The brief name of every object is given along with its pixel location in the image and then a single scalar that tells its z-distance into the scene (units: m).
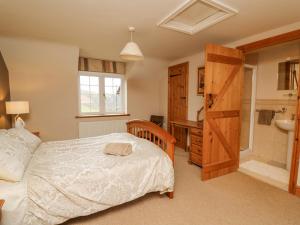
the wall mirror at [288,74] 3.01
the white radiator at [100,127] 3.87
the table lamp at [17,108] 2.75
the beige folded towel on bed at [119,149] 2.06
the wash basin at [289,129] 2.83
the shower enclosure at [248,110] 3.57
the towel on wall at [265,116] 3.33
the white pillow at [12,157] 1.46
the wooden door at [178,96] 4.21
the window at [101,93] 4.15
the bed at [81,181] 1.44
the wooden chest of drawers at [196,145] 3.10
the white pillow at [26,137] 2.09
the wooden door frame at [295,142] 2.25
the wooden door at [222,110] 2.59
